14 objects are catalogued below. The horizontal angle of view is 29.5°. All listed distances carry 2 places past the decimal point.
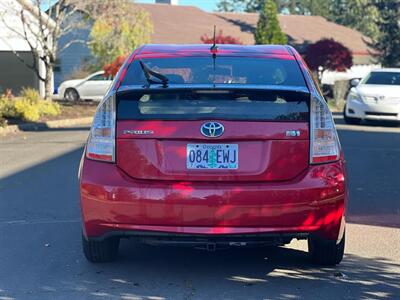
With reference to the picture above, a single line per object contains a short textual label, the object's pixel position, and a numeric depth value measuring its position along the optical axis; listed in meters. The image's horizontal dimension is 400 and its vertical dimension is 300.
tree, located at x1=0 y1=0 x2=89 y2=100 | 23.83
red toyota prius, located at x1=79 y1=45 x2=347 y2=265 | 5.23
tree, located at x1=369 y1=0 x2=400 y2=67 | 43.88
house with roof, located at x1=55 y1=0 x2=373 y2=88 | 41.53
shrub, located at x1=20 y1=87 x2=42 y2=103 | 21.95
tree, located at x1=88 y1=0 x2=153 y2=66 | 28.84
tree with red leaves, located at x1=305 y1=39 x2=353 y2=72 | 39.31
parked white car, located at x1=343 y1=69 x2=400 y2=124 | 18.86
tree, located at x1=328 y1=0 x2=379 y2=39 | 84.88
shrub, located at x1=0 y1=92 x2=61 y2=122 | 20.11
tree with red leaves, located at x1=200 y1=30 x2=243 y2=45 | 33.74
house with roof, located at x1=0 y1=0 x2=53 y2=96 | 25.11
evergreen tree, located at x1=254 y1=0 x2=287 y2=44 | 41.22
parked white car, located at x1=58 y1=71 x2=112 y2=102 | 30.71
